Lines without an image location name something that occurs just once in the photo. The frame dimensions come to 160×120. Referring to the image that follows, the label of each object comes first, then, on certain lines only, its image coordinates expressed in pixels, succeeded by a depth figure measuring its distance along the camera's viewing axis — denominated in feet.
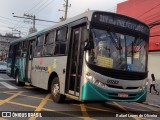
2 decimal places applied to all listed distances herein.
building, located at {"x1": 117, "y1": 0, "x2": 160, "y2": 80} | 59.11
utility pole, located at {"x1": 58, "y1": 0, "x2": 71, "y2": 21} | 74.52
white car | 68.84
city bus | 18.83
